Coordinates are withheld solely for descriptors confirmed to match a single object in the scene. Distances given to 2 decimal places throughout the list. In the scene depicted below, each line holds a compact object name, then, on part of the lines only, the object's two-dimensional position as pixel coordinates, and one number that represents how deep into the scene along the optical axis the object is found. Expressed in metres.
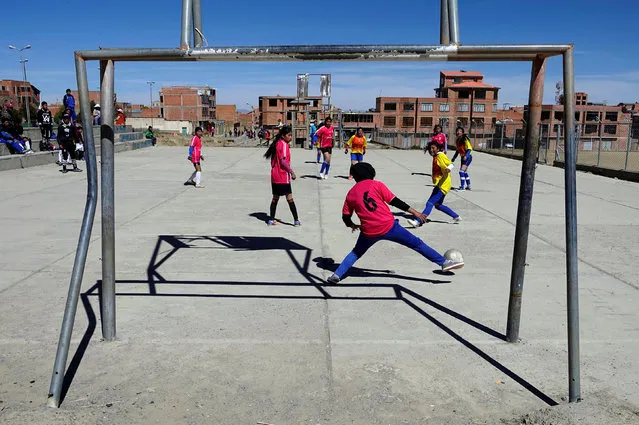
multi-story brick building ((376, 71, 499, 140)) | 92.06
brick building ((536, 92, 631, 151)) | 37.21
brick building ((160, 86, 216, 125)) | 112.19
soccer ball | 6.35
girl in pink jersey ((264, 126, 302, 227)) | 9.20
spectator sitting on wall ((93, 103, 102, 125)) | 21.85
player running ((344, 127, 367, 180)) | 15.88
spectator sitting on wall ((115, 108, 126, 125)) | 30.61
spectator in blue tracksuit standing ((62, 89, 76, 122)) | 20.85
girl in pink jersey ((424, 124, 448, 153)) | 9.80
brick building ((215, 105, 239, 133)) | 138.23
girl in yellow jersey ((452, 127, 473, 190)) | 14.05
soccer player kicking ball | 5.80
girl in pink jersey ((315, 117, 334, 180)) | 16.66
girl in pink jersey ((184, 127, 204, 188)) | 13.95
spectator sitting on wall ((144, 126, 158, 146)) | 36.69
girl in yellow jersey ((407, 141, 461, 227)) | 9.31
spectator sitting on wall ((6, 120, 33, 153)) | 19.36
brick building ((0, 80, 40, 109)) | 127.85
